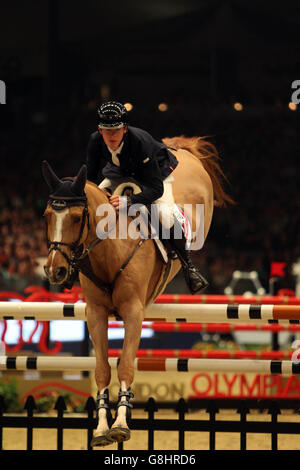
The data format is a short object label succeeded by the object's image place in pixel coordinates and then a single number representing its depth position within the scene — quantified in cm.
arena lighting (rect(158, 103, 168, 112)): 3639
